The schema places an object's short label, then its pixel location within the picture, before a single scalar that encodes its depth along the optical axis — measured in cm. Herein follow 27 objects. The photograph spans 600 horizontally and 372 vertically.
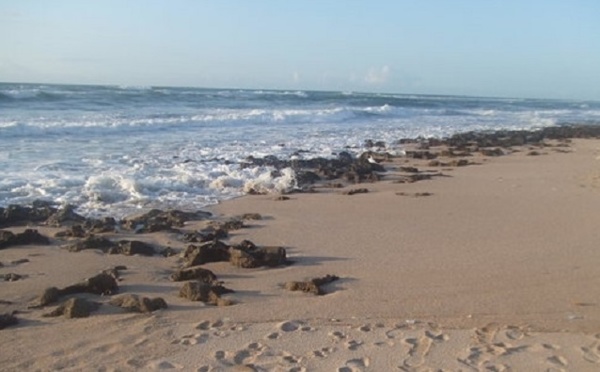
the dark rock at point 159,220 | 656
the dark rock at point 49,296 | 430
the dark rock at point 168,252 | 571
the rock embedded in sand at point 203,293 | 438
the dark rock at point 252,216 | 729
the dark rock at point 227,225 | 678
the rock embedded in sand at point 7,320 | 388
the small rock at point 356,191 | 911
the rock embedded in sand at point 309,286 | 465
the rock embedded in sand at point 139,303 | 418
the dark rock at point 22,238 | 585
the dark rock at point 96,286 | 450
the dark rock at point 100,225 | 643
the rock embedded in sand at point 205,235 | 621
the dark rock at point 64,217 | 668
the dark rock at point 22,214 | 670
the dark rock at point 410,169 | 1159
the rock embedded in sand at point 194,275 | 488
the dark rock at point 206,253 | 535
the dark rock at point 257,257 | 531
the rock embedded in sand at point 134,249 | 565
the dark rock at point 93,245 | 575
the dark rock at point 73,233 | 624
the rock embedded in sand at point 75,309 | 406
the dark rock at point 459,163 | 1266
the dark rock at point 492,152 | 1491
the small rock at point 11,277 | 485
